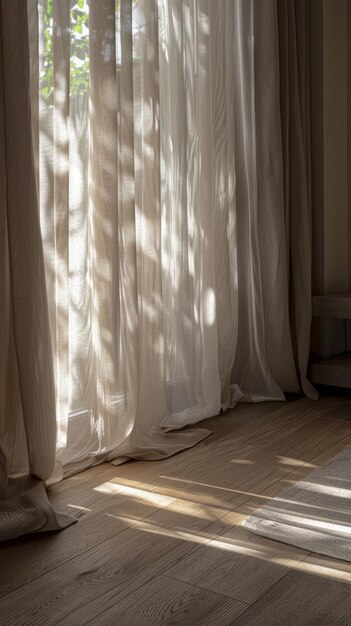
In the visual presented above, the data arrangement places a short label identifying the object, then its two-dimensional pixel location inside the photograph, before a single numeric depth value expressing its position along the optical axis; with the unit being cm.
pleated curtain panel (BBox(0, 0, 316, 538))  212
